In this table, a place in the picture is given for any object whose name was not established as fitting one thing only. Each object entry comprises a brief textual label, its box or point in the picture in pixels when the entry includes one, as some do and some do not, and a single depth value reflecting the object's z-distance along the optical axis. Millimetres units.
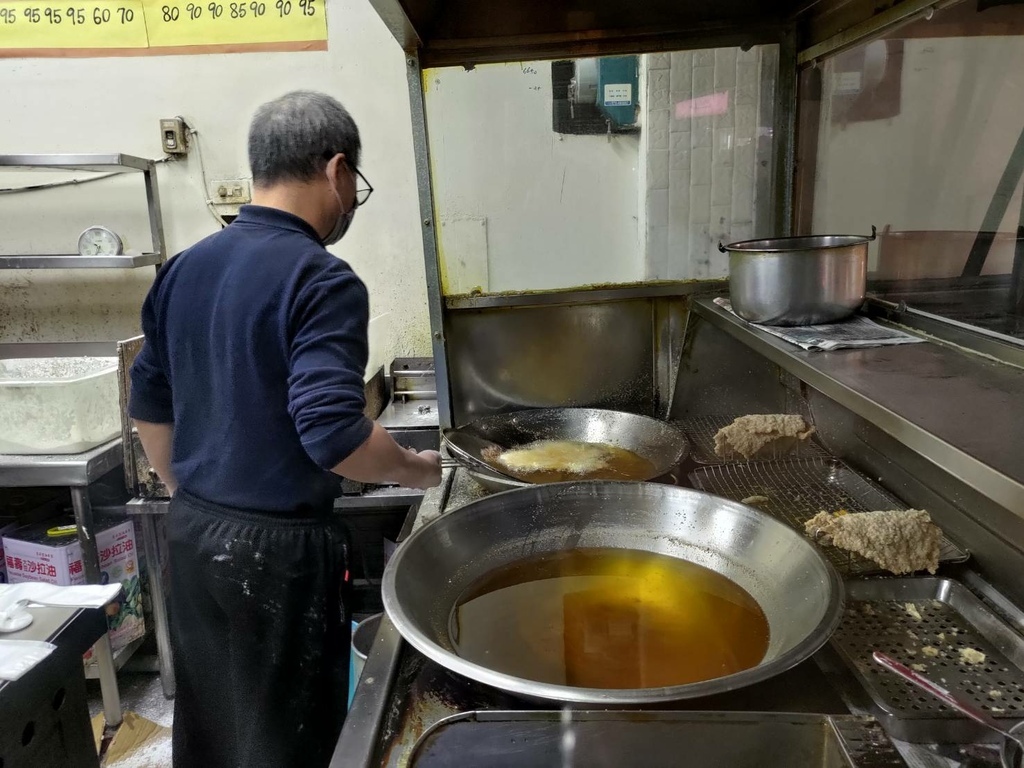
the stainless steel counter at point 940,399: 705
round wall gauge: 2713
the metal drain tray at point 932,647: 761
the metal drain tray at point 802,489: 1207
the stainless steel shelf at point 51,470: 2191
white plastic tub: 2174
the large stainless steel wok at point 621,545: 744
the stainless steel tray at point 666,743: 689
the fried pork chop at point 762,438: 1514
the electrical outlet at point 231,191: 2777
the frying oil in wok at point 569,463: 1478
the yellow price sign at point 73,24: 2635
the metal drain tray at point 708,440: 1530
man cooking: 1293
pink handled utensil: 742
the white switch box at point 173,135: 2688
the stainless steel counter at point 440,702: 743
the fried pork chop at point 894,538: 1020
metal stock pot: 1318
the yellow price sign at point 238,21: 2627
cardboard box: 2262
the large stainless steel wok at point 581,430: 1642
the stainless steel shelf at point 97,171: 2375
